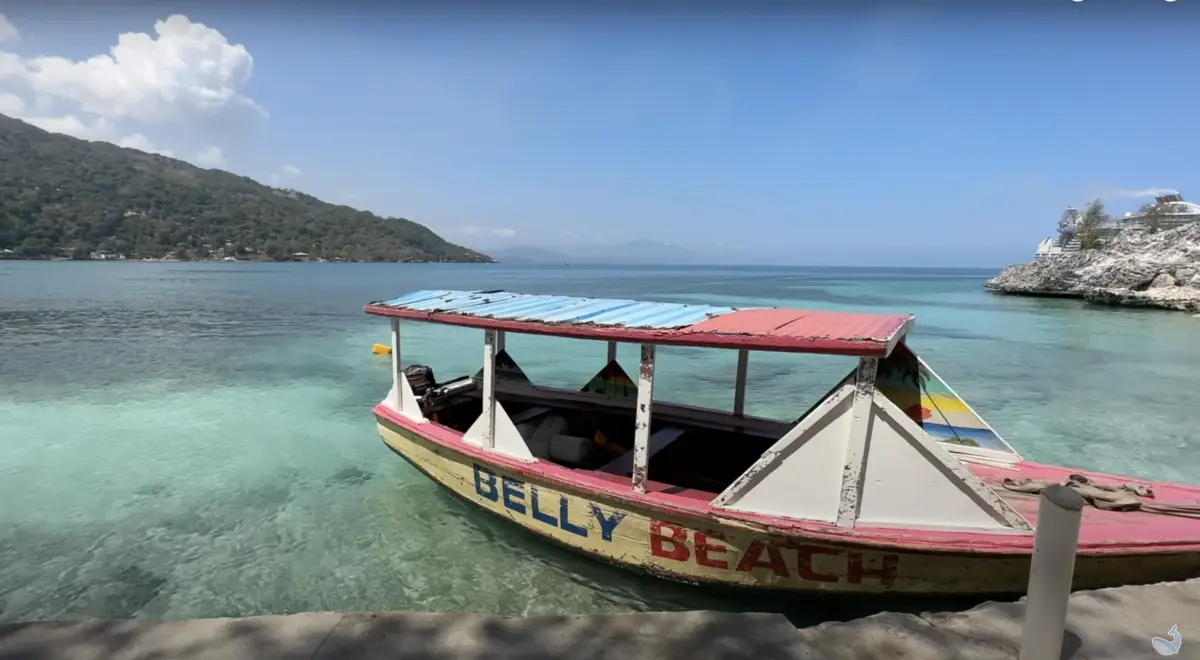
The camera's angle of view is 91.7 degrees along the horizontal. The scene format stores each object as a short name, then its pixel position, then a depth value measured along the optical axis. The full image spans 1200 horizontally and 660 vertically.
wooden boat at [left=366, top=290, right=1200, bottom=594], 4.09
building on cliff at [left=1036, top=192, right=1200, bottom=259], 63.50
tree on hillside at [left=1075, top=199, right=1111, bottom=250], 62.57
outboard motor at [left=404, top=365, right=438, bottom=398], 7.86
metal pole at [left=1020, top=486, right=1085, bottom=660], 2.13
